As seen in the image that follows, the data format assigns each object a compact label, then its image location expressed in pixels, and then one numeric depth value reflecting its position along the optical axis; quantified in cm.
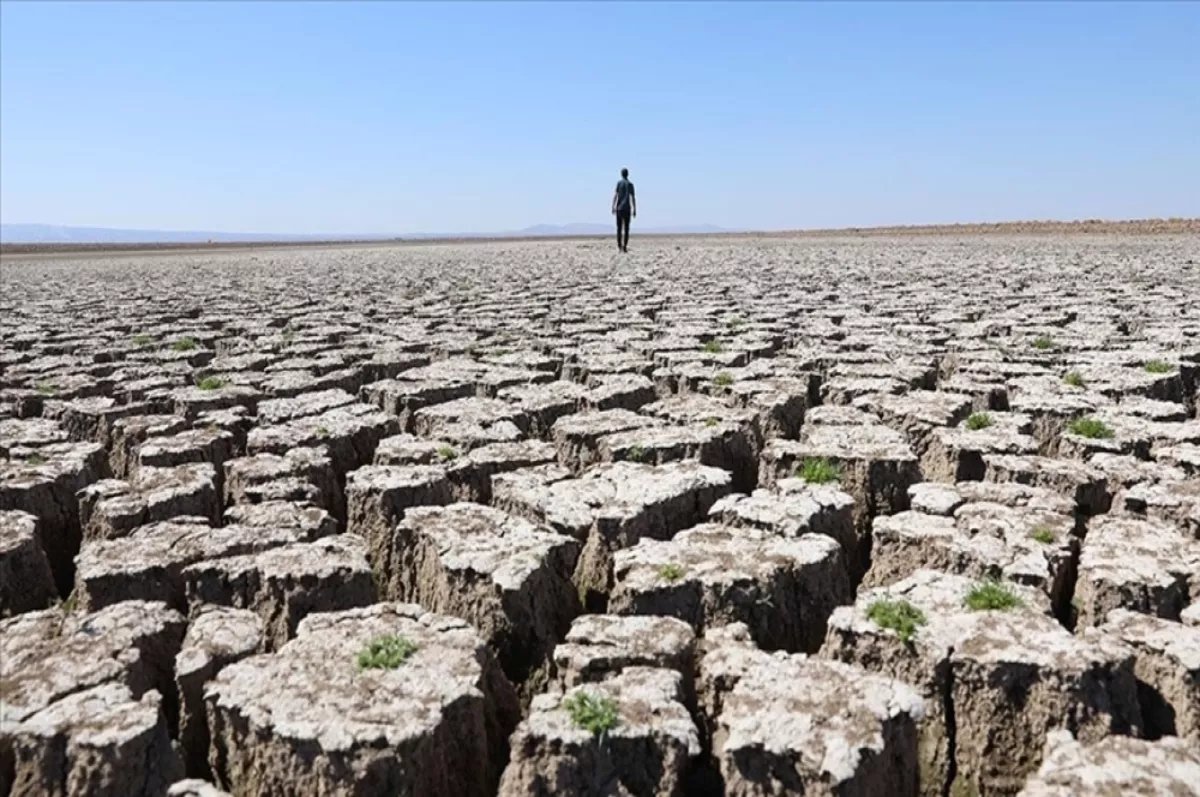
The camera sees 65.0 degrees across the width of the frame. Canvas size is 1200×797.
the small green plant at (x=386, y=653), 202
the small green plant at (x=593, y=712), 180
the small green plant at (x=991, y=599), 223
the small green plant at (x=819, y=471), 331
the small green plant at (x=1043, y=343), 592
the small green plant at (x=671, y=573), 245
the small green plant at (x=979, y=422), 394
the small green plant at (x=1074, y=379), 471
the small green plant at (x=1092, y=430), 368
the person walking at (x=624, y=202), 1823
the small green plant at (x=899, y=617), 214
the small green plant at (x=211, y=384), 514
